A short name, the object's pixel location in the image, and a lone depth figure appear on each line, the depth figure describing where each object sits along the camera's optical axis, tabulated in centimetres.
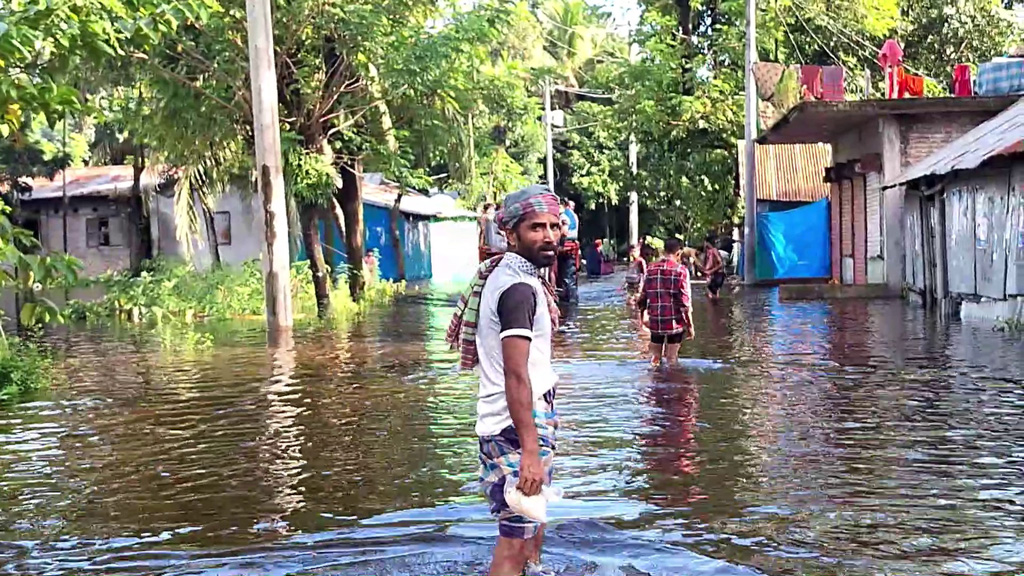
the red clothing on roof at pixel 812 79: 2697
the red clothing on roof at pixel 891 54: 2488
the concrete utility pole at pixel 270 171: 1764
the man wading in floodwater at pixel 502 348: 474
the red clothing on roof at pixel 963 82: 2431
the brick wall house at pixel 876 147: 2259
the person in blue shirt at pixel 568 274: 2416
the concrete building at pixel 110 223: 3309
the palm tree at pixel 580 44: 5453
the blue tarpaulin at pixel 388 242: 3458
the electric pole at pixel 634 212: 4960
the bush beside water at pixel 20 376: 1205
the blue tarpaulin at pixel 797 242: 3014
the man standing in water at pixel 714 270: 2508
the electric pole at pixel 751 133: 2919
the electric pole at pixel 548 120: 4550
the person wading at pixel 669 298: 1226
